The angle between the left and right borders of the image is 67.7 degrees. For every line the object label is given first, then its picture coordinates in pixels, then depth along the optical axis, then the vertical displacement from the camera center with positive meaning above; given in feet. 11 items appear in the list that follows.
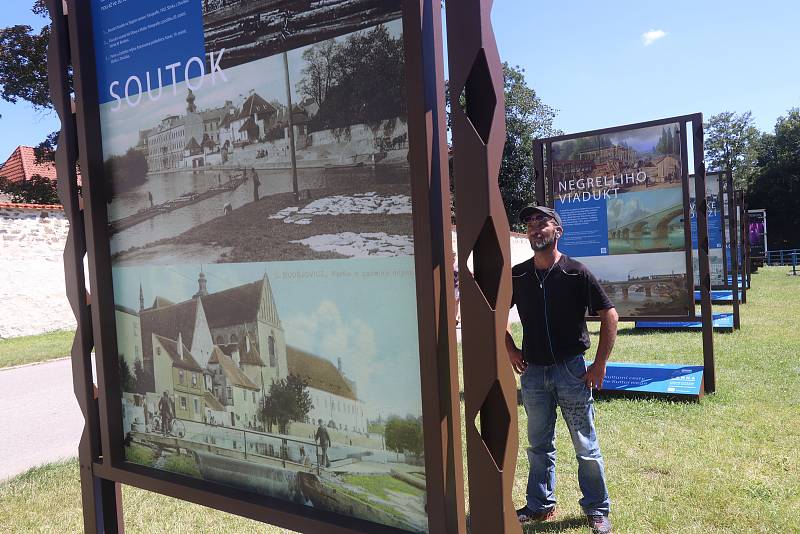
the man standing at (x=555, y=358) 11.93 -2.62
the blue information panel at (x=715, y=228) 47.01 -0.57
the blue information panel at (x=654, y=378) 21.71 -5.88
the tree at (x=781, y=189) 178.19 +8.68
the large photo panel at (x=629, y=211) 23.54 +0.64
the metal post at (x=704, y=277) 22.21 -2.11
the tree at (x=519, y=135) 136.67 +23.00
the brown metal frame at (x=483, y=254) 5.47 -0.18
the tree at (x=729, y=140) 222.89 +30.26
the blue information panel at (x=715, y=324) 40.22 -7.17
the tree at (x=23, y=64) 80.84 +26.81
